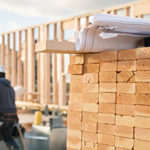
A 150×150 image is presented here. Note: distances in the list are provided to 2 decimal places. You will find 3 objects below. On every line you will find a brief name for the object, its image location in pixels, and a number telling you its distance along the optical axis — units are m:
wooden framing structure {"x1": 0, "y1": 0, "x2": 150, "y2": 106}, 7.42
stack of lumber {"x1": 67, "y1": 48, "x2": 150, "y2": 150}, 1.91
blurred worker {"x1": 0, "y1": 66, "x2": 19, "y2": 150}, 5.46
